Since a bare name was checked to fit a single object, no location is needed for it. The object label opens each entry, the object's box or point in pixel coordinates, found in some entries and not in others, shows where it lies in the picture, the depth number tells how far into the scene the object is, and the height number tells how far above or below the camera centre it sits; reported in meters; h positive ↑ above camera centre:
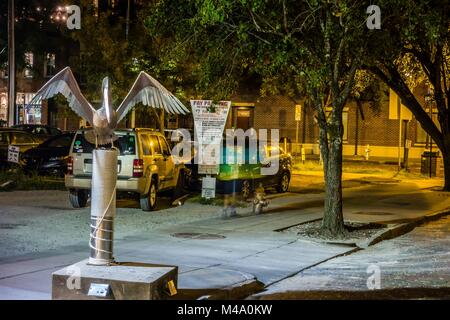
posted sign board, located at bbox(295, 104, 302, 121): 37.19 +1.43
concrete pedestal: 7.27 -1.54
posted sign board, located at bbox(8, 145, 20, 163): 21.67 -0.60
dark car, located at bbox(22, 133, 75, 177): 23.39 -0.72
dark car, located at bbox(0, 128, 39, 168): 25.05 -0.23
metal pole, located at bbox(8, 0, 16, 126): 28.19 +2.69
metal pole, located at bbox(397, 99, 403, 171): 30.80 +1.34
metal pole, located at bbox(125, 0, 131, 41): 28.17 +4.49
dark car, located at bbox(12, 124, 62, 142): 33.16 +0.30
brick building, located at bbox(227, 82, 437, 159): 45.81 +0.95
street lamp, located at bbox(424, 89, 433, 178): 31.21 -0.98
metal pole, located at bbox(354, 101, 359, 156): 46.88 +0.58
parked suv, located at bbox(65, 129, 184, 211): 15.81 -0.70
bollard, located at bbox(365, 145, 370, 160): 41.94 -0.65
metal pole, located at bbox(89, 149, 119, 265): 7.86 -0.80
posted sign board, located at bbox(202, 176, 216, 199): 16.69 -1.18
